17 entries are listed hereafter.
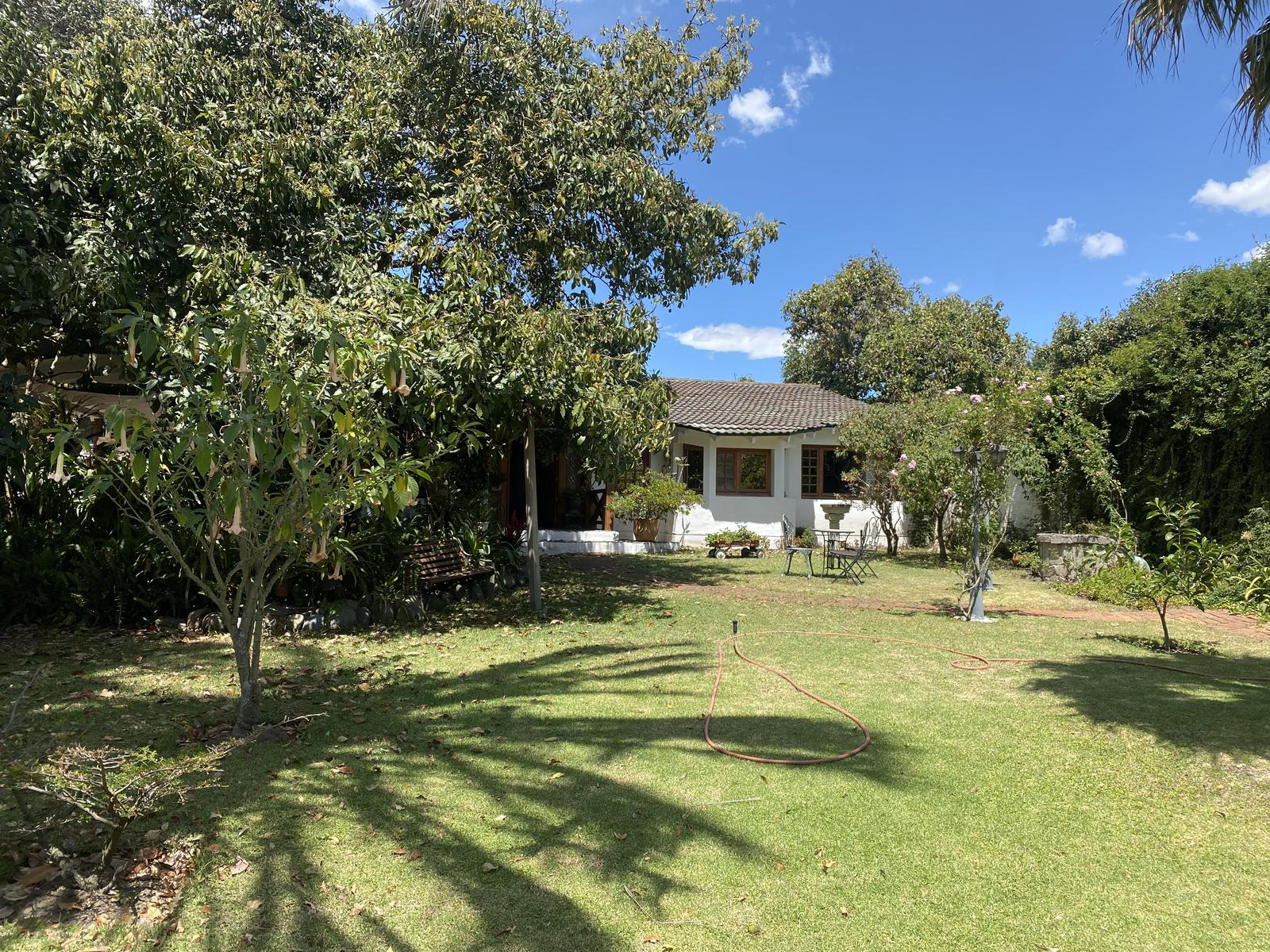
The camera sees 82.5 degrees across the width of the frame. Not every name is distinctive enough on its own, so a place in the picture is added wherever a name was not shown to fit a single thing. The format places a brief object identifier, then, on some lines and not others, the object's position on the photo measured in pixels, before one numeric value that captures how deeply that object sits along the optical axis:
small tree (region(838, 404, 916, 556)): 16.75
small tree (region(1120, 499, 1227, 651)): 7.52
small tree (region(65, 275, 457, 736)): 3.74
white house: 18.91
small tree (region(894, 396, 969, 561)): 12.80
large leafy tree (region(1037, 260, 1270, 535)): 11.00
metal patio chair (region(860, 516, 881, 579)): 18.59
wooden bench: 9.48
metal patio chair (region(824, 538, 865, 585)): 13.05
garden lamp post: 9.38
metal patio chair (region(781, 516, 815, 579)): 13.92
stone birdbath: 17.39
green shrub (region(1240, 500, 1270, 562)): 10.37
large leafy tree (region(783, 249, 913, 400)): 30.53
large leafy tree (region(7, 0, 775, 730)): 7.49
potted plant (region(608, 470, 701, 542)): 17.00
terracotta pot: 18.11
